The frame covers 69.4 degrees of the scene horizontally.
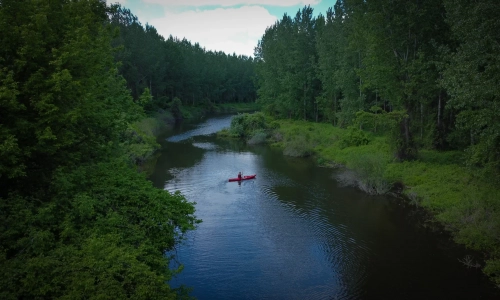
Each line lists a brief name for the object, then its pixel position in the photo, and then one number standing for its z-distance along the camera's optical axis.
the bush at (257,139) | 50.53
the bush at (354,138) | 39.84
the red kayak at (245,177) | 31.11
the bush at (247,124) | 54.78
